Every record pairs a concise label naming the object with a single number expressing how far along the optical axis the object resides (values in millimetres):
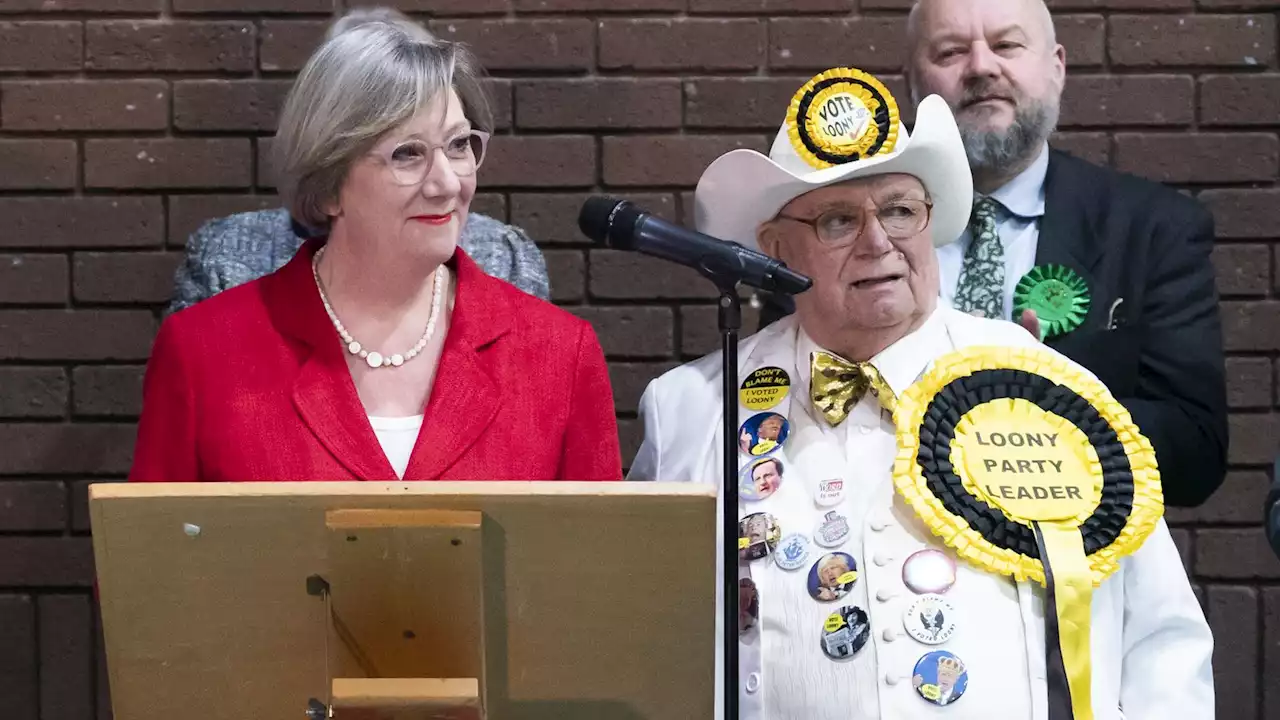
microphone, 7879
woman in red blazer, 8018
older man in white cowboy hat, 8015
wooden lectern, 6911
